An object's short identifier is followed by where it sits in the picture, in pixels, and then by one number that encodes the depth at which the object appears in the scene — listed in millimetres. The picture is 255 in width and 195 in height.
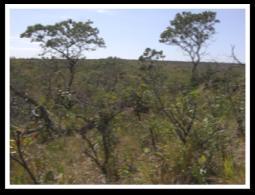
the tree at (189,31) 10055
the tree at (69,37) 8625
